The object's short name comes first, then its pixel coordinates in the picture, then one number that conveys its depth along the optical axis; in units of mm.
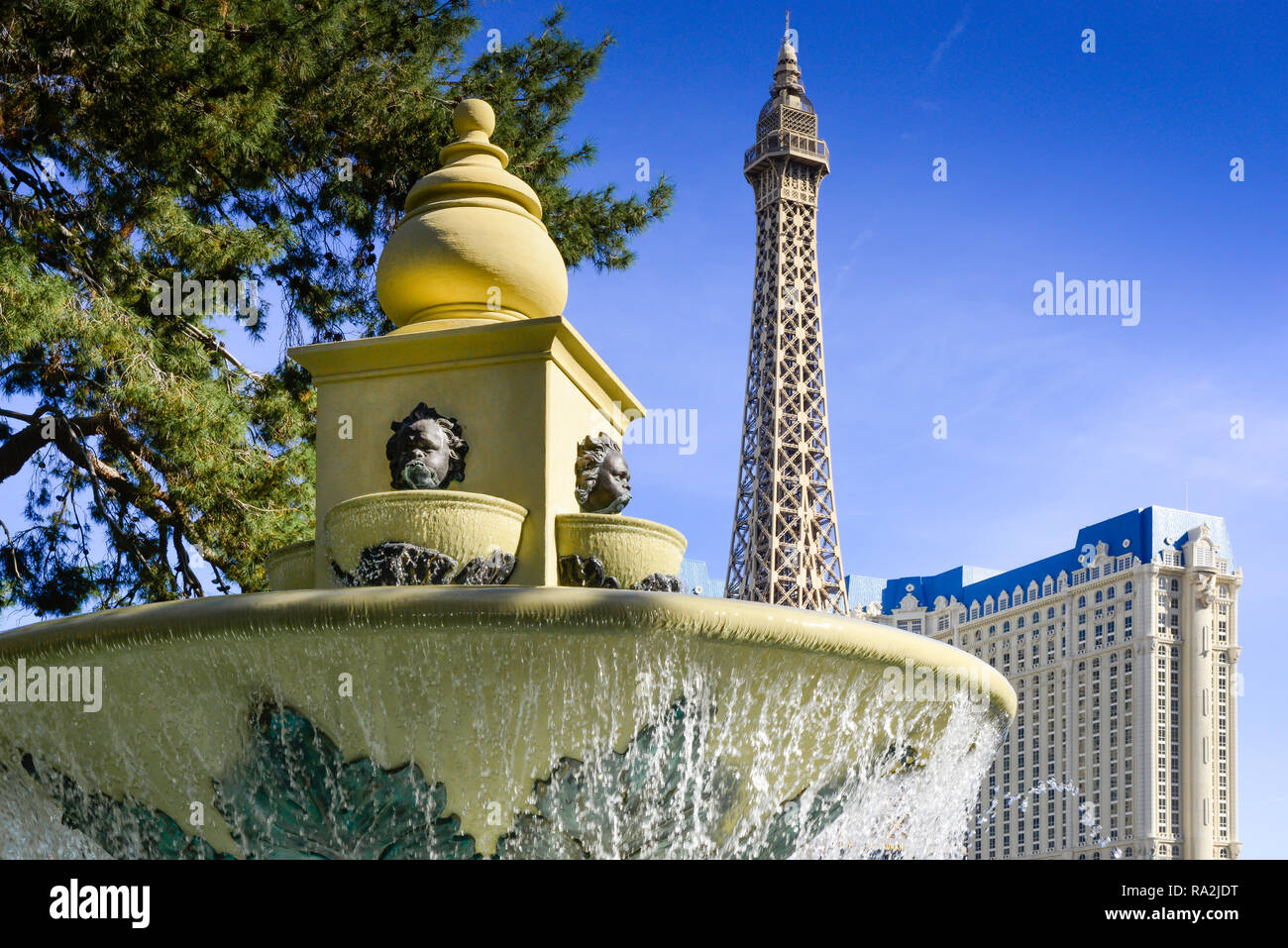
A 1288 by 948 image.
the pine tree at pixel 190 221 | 9852
